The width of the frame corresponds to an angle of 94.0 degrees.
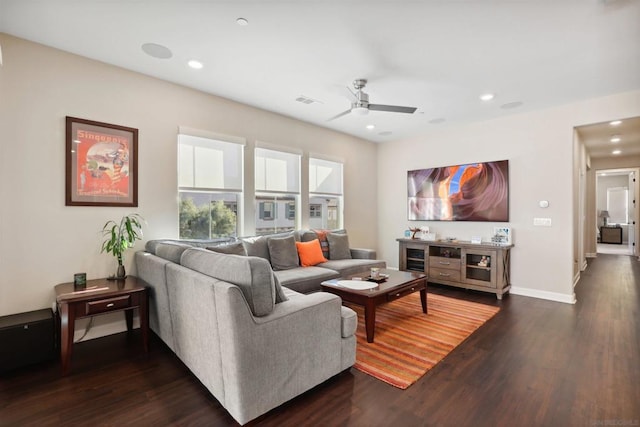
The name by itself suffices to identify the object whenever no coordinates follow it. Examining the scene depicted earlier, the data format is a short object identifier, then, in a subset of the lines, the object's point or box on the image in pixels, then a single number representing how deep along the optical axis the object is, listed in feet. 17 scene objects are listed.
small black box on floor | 7.84
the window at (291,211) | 16.98
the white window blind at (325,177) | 18.21
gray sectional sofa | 5.87
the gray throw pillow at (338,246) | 16.60
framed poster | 10.05
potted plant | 10.23
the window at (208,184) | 12.90
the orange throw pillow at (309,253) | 15.00
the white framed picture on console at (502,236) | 16.14
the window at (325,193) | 18.27
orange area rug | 8.32
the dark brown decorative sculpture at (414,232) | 19.34
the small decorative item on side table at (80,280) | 9.46
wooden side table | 8.04
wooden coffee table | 9.97
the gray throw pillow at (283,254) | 14.03
